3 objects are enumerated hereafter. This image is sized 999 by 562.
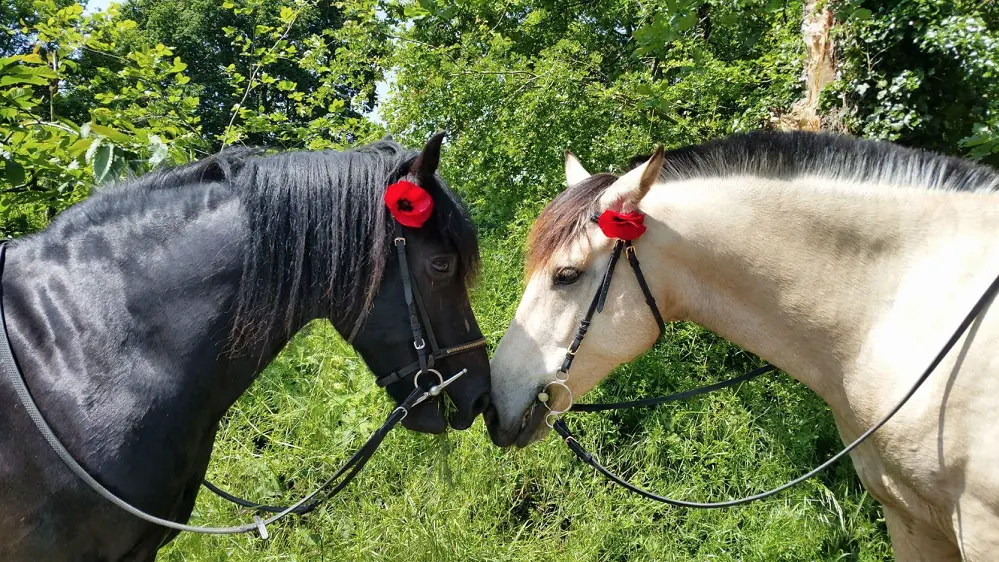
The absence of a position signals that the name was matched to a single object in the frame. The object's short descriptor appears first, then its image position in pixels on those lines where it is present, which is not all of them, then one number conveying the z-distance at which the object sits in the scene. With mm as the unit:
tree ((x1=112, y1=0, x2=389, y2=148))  6574
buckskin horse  1955
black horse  1775
